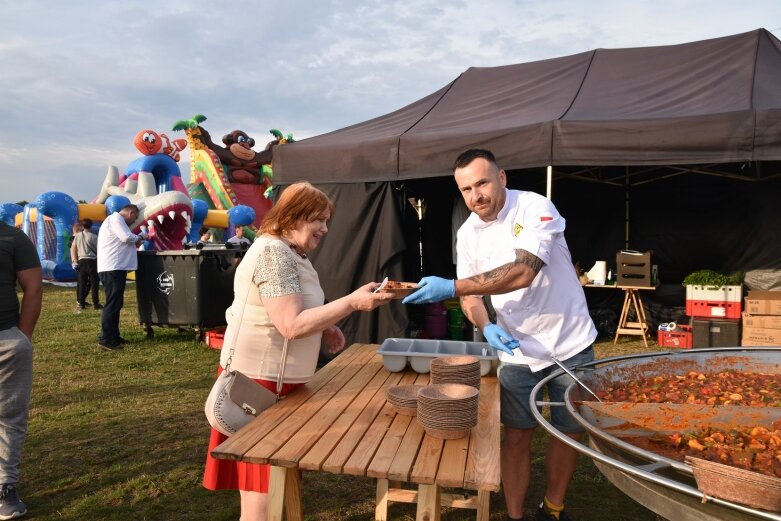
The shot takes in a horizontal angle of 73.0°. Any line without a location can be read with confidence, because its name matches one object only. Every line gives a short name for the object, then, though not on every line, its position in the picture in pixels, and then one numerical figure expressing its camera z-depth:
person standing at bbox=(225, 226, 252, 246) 9.31
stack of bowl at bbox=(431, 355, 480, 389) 2.16
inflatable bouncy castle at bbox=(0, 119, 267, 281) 13.44
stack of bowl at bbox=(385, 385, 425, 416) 1.97
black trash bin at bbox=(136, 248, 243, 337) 7.13
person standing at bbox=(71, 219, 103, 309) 10.03
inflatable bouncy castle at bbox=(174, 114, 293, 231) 19.36
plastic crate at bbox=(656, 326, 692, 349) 6.94
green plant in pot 6.79
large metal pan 1.11
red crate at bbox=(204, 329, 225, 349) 7.14
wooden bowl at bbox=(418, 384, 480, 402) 1.80
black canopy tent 5.32
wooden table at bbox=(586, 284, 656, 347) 7.23
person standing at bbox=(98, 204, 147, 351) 7.06
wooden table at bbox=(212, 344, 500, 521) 1.50
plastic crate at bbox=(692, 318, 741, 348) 6.59
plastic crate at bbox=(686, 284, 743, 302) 6.65
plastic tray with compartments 2.59
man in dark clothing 2.84
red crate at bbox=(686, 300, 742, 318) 6.67
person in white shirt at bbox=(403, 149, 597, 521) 2.26
